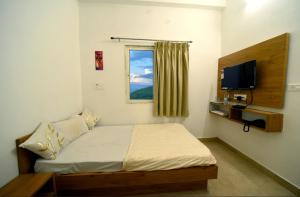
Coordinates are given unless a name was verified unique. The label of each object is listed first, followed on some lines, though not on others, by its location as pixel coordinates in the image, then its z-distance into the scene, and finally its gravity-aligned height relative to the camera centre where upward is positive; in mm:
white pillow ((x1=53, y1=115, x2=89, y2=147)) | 1827 -598
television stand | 1720 -435
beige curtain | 2861 +196
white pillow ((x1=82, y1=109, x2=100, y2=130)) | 2527 -604
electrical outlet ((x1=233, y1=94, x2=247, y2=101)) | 2272 -143
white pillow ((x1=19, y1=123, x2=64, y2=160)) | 1365 -581
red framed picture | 2822 +562
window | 2953 +310
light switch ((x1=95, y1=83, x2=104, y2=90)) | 2875 +23
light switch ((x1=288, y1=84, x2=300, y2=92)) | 1544 +2
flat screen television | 2016 +185
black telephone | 1861 -502
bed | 1458 -897
